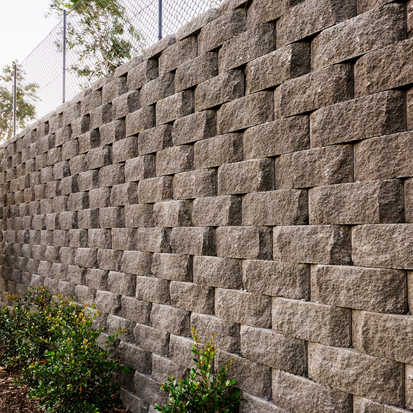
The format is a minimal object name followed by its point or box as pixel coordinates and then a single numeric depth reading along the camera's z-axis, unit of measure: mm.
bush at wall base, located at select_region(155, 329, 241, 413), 2193
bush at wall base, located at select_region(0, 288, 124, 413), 2885
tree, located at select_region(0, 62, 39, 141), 5891
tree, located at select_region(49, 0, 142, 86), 3725
